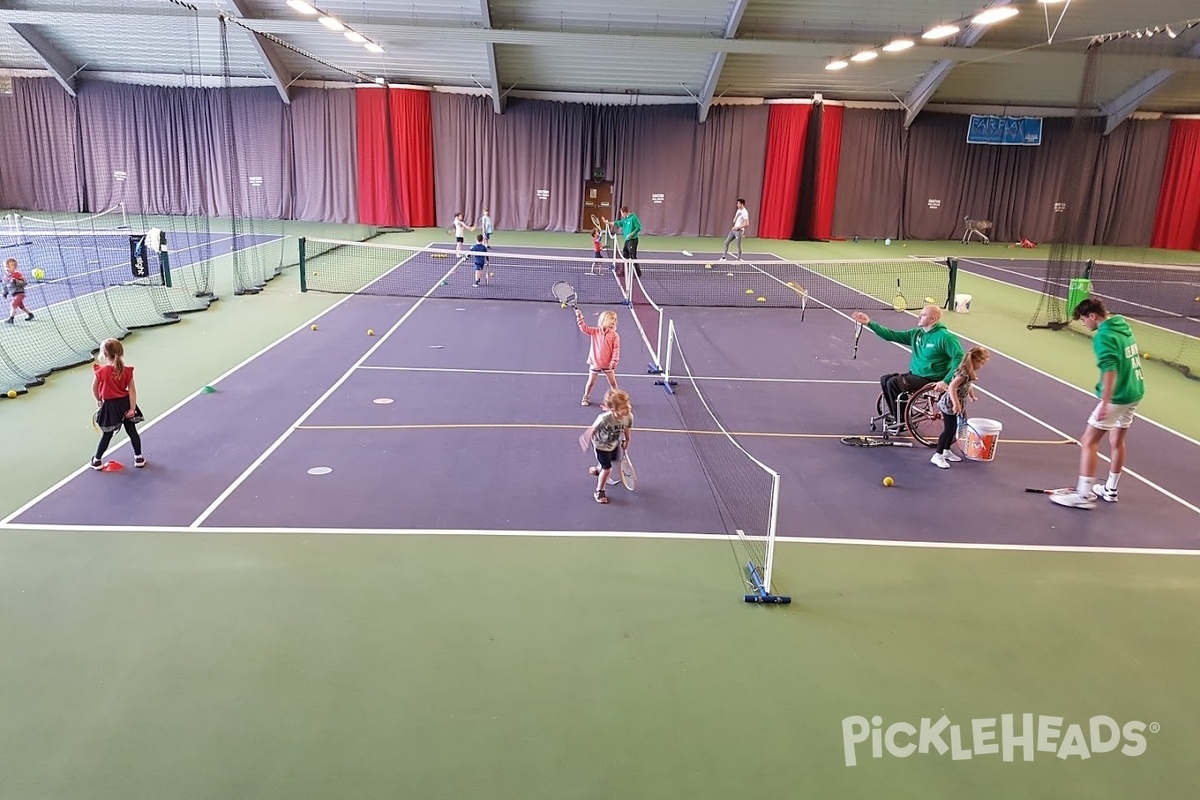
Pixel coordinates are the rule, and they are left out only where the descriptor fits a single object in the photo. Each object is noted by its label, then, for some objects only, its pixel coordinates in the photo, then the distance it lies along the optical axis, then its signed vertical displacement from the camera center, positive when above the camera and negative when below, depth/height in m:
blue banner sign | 29.95 +3.44
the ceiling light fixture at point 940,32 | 17.76 +4.12
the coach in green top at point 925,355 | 8.40 -1.36
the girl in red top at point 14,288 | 12.70 -1.52
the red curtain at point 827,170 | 29.50 +1.73
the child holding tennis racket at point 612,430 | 6.57 -1.78
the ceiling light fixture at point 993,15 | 15.25 +3.94
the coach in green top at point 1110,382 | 6.80 -1.27
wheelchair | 8.64 -2.02
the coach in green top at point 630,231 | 19.30 -0.46
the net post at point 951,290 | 16.36 -1.37
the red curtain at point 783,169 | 29.36 +1.71
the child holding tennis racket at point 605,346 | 8.93 -1.49
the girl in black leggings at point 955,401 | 7.93 -1.76
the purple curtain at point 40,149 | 29.61 +1.50
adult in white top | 21.73 -0.18
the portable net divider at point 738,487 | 5.64 -2.46
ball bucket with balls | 8.33 -2.17
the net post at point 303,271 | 16.40 -1.42
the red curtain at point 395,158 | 29.19 +1.62
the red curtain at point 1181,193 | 29.83 +1.37
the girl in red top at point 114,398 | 7.16 -1.80
